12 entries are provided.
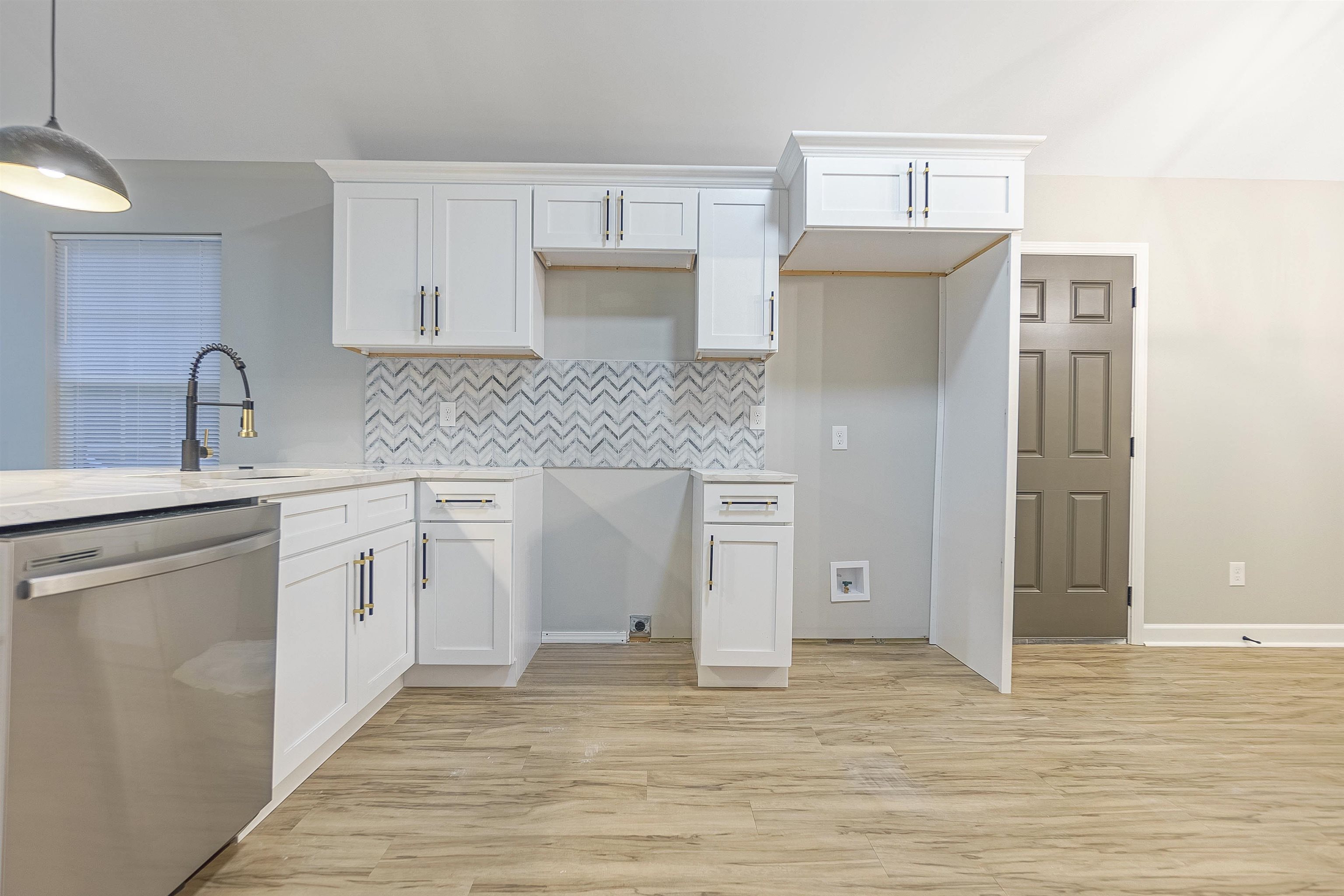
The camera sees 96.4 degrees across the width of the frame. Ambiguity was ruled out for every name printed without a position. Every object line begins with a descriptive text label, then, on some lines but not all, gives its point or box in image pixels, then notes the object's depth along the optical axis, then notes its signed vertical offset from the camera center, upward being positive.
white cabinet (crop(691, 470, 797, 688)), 2.45 -0.51
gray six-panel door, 3.12 +0.15
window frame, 2.93 +0.40
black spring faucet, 1.85 +0.02
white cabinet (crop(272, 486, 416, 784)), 1.56 -0.59
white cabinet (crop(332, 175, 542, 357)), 2.63 +0.77
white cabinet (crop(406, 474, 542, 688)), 2.40 -0.53
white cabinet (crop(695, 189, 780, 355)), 2.70 +0.82
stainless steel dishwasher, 0.90 -0.47
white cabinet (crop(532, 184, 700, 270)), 2.66 +1.00
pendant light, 1.47 +0.69
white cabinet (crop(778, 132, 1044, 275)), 2.44 +1.08
